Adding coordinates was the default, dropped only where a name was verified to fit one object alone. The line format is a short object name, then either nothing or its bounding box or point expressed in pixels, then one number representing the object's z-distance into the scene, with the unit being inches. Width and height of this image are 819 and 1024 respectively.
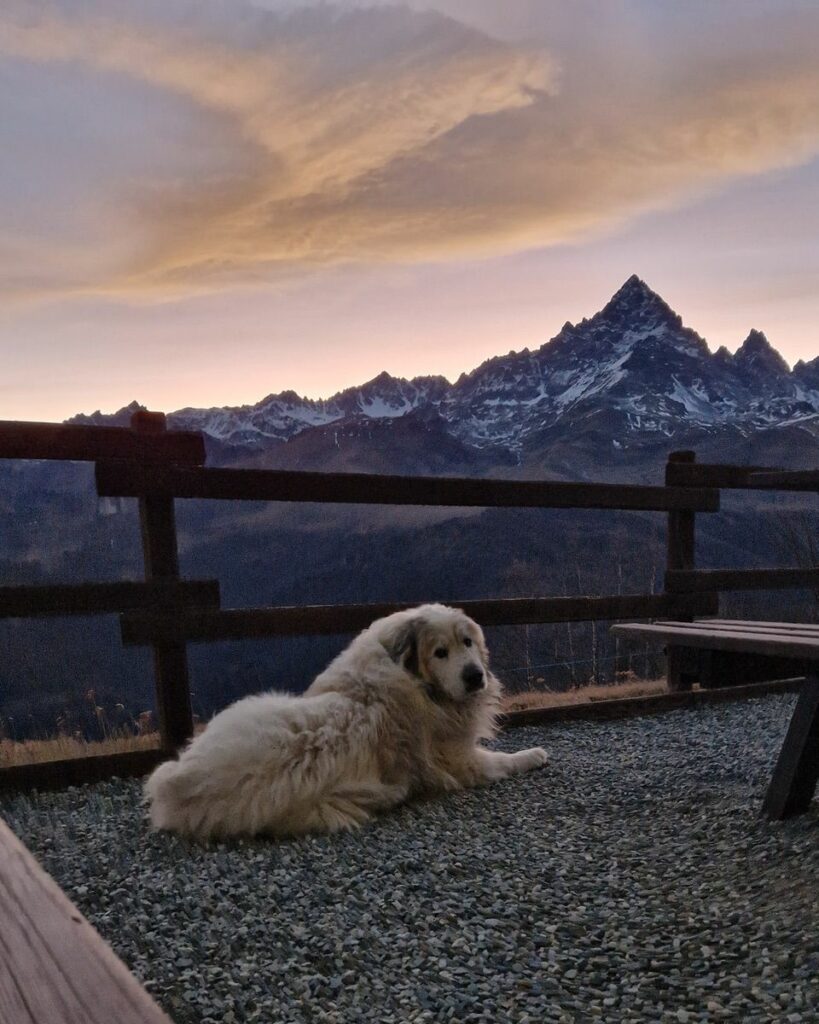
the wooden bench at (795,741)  116.0
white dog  122.2
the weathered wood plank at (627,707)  202.2
